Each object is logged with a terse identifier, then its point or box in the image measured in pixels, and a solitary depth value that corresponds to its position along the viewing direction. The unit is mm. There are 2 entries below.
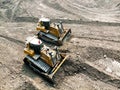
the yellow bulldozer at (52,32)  15406
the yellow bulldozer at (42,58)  12890
